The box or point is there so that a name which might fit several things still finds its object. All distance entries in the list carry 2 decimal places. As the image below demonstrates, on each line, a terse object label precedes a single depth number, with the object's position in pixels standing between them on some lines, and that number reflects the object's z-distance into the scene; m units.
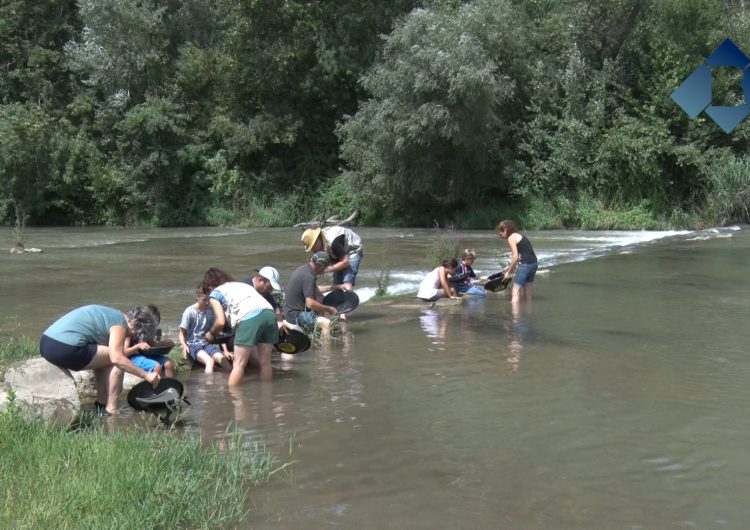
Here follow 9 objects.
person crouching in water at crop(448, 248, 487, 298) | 13.71
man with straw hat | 11.35
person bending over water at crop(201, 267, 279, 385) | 8.17
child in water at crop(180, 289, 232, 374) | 8.83
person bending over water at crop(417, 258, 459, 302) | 13.12
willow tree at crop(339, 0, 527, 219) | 29.91
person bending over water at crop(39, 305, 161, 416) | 6.74
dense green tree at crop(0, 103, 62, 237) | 36.75
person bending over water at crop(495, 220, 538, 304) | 13.45
